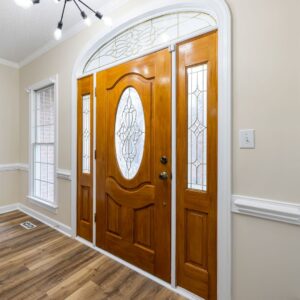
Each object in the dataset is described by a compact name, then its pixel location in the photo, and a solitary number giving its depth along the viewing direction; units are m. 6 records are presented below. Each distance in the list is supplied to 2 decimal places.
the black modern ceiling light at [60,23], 1.21
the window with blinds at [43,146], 3.09
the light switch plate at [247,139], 1.32
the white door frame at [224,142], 1.39
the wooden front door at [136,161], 1.74
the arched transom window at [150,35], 1.60
